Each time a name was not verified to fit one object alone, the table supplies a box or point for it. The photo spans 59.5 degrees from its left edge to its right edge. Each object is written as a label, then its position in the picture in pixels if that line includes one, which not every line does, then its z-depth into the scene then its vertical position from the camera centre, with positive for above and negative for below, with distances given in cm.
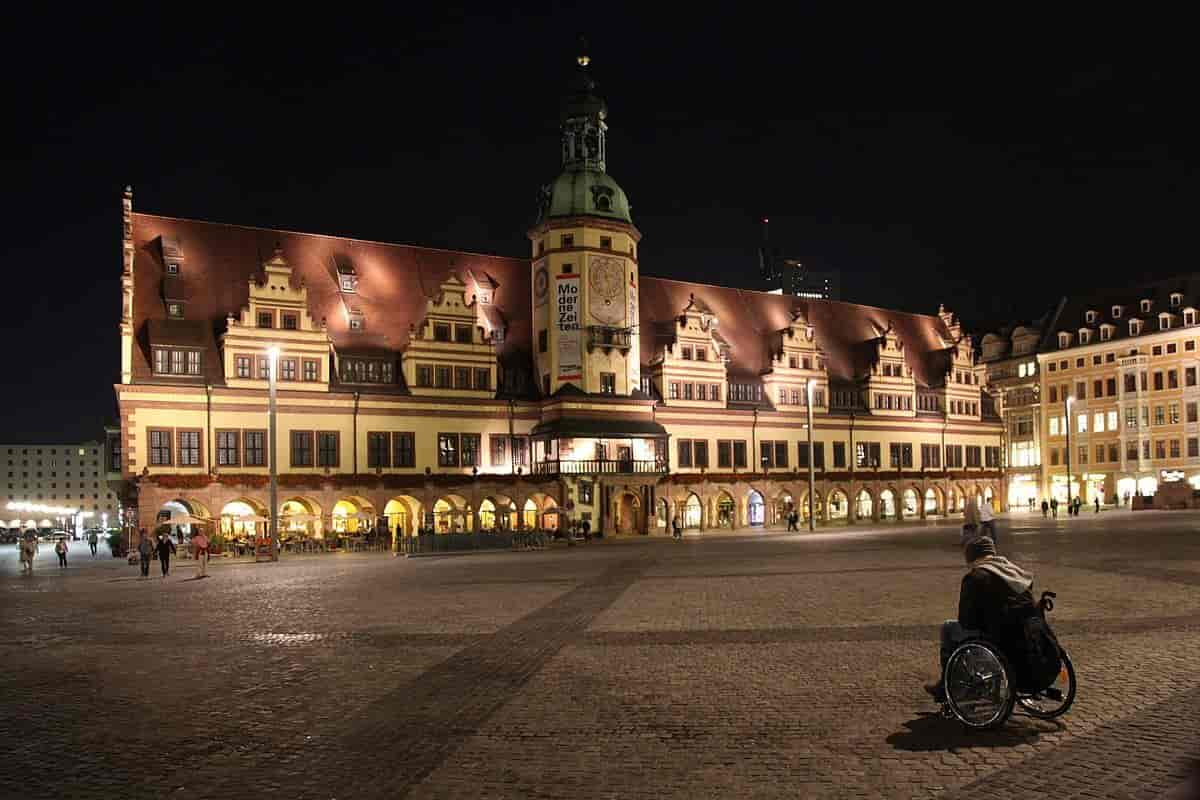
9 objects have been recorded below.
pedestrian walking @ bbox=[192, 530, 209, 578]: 3428 -296
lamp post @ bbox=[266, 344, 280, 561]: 4241 -22
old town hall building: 5344 +422
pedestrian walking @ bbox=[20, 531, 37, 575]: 3969 -331
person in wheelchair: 973 -141
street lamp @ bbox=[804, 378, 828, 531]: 5696 -160
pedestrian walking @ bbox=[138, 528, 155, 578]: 3497 -298
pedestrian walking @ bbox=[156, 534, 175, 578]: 3559 -307
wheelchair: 970 -225
